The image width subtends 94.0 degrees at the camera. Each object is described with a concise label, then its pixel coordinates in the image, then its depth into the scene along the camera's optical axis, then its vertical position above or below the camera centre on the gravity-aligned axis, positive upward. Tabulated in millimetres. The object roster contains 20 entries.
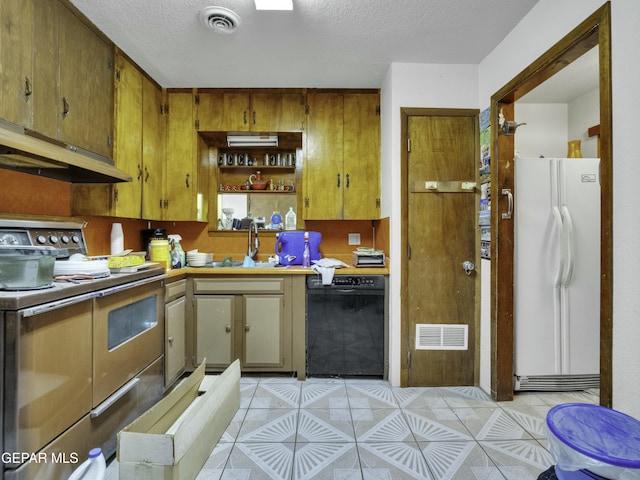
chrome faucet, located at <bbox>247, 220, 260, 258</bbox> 3002 -44
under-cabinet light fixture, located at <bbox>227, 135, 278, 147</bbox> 2914 +965
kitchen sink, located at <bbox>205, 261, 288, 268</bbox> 2734 -245
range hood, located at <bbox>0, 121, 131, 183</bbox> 1284 +410
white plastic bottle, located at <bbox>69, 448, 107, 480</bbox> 1171 -918
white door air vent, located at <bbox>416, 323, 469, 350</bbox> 2350 -771
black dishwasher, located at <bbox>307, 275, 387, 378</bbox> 2416 -700
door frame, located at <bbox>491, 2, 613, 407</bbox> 1247 +235
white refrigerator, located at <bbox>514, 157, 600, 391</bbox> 2162 -230
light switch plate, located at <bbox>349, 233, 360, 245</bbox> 3111 +6
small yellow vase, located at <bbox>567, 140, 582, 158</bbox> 2361 +713
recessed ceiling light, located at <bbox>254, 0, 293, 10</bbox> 1704 +1352
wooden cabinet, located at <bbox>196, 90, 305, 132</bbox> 2771 +1181
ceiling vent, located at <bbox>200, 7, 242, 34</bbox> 1790 +1362
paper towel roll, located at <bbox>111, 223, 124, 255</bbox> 2398 -11
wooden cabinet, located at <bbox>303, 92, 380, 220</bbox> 2779 +837
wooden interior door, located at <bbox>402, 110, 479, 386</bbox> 2354 -82
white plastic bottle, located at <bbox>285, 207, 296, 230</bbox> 3092 +193
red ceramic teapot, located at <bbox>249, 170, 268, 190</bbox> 3098 +590
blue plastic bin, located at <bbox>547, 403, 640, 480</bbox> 763 -571
